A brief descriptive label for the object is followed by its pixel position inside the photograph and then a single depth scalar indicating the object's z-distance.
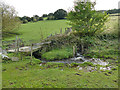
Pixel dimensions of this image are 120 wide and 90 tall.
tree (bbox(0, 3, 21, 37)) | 14.52
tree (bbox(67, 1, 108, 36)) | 10.39
